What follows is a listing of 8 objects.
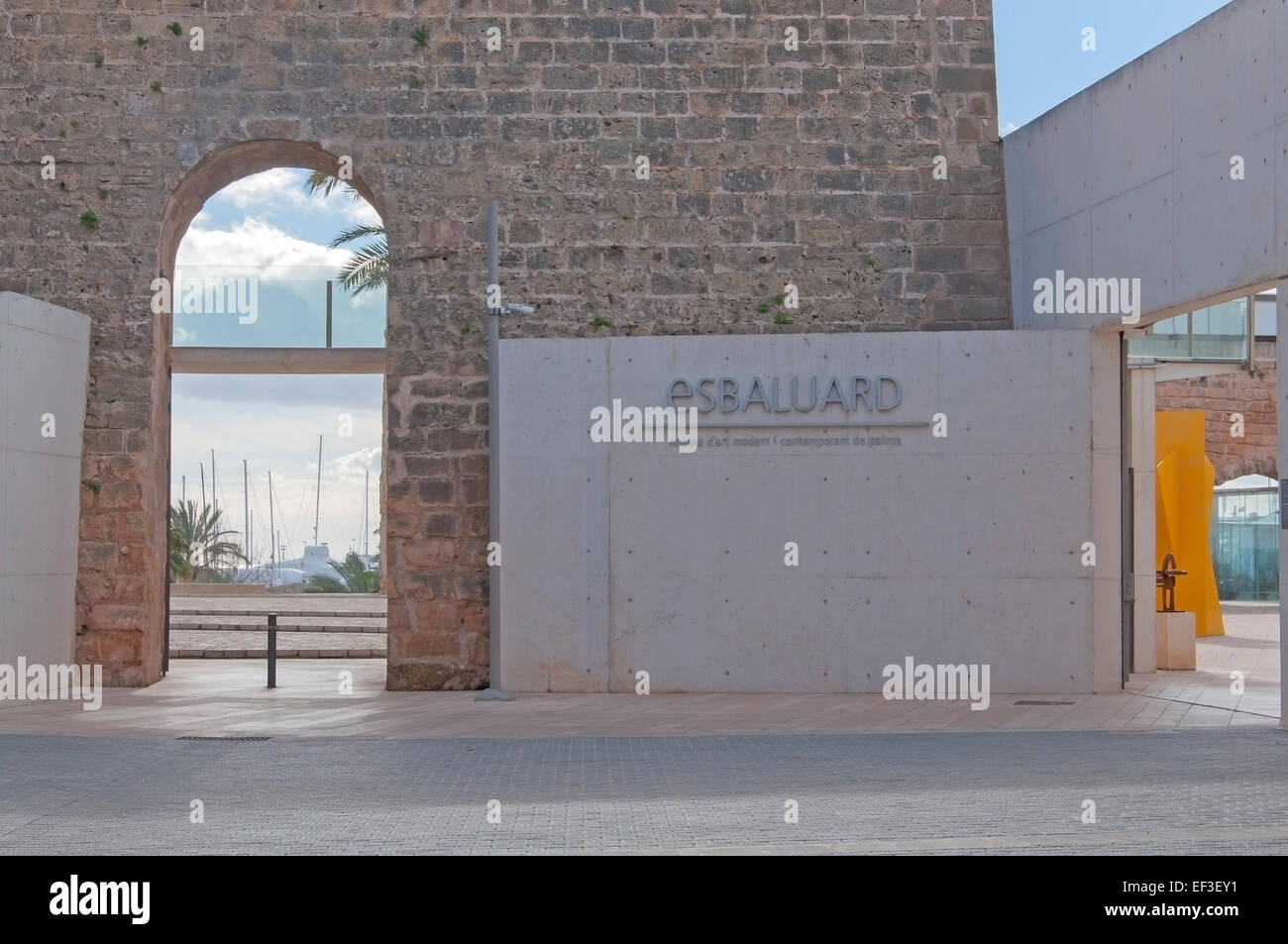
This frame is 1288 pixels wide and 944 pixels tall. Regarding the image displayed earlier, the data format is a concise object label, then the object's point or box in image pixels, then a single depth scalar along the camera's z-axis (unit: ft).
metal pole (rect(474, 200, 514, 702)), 43.55
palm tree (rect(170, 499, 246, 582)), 118.11
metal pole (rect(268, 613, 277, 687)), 47.57
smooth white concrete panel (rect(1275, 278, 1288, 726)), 34.53
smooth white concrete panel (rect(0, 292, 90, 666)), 41.93
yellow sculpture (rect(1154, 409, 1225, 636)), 60.64
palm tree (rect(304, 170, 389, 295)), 81.41
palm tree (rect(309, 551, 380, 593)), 111.55
